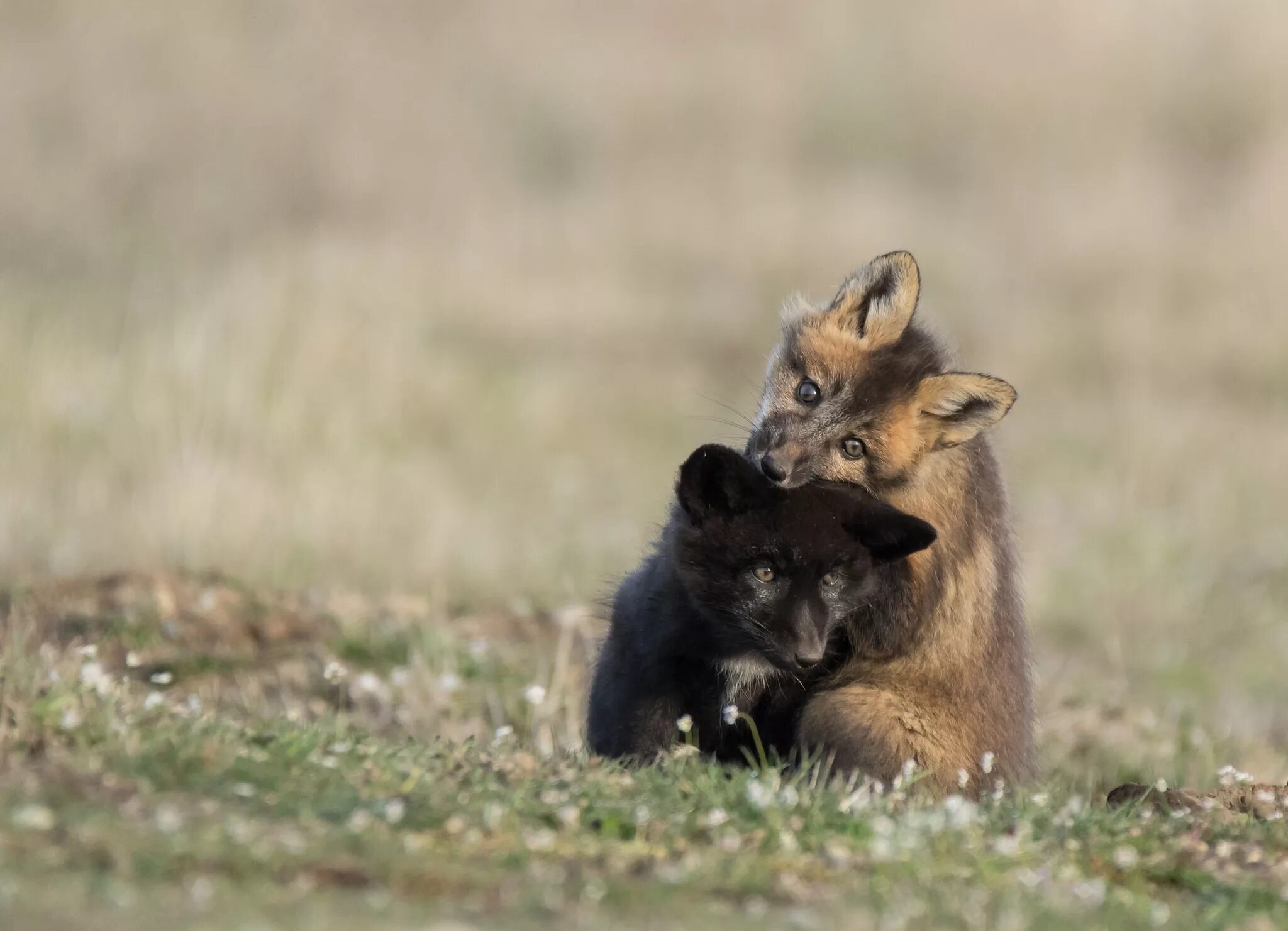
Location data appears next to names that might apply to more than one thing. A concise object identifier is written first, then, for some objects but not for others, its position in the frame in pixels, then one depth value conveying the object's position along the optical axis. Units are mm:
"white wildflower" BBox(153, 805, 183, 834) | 9797
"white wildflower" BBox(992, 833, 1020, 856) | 11250
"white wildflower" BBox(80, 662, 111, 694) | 12844
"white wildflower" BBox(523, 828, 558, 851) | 10578
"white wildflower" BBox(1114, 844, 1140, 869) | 11781
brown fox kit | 14414
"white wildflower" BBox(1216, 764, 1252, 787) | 14758
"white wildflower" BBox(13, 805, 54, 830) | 9687
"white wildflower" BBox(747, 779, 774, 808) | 11586
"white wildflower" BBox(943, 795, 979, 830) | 11531
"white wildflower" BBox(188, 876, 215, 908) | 9008
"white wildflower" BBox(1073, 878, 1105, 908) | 10586
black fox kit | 14070
